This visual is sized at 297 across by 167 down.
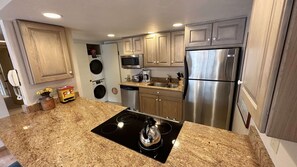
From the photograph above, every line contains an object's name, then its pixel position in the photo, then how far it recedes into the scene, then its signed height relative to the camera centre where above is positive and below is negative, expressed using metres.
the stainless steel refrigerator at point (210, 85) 1.86 -0.47
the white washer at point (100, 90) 4.07 -1.01
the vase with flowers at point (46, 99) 1.63 -0.49
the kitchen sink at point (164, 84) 2.87 -0.64
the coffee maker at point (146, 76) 3.29 -0.45
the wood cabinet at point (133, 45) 2.92 +0.35
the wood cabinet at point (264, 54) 0.33 +0.00
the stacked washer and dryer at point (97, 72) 3.84 -0.35
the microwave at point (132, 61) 2.94 -0.04
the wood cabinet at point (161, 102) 2.49 -0.95
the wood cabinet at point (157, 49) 2.61 +0.21
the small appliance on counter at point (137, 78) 3.29 -0.50
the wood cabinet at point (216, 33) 1.77 +0.36
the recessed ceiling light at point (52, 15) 1.29 +0.52
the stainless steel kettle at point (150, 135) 0.91 -0.58
